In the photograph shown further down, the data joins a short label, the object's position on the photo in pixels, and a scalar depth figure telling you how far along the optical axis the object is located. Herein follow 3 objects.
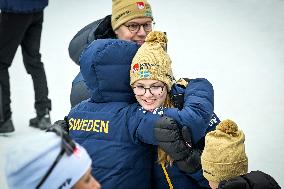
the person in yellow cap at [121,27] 5.69
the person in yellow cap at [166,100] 3.92
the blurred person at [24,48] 7.69
